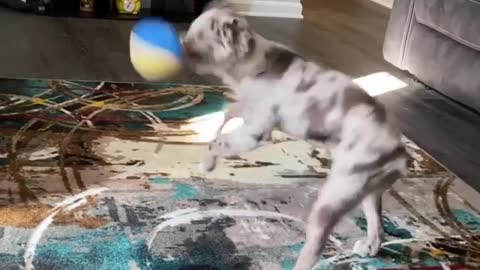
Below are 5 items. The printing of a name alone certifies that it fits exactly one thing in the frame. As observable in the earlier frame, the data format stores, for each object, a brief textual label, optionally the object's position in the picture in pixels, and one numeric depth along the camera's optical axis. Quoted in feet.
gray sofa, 7.41
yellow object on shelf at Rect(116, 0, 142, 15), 10.08
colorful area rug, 4.43
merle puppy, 3.27
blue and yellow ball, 3.42
